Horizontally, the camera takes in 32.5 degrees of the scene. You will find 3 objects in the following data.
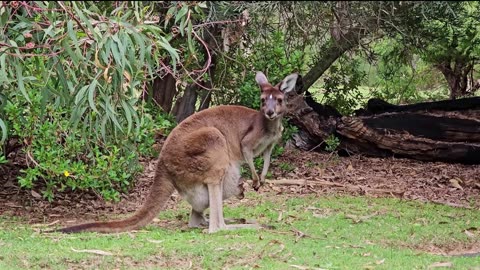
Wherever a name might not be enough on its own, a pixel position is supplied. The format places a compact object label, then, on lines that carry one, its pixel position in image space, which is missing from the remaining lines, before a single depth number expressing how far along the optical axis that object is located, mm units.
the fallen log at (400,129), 11086
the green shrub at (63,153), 8188
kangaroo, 7500
